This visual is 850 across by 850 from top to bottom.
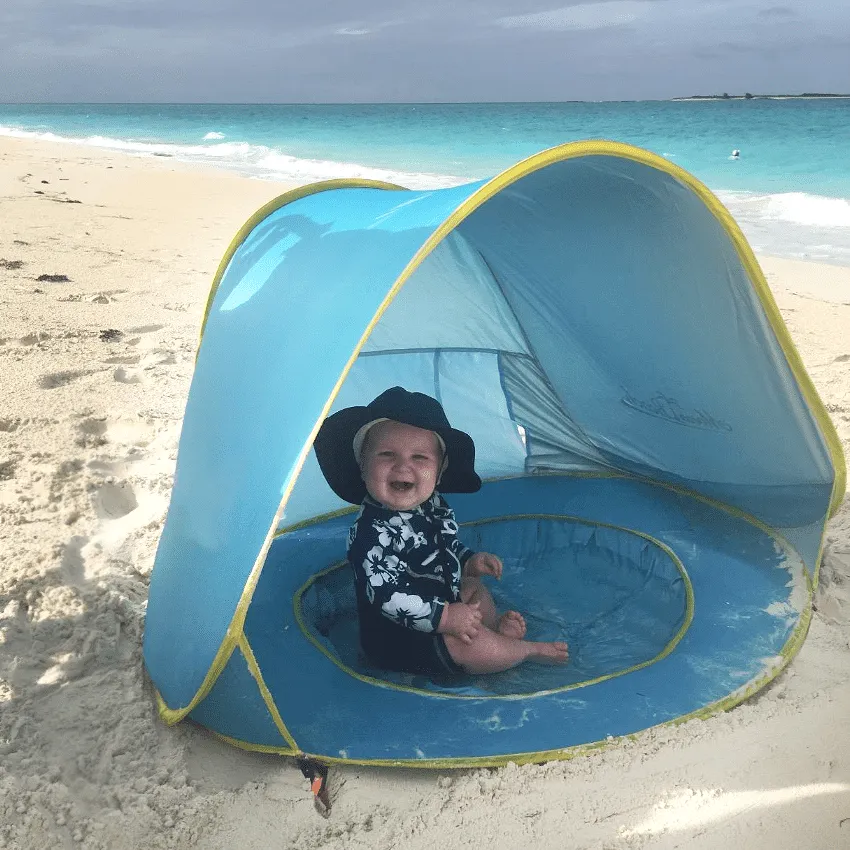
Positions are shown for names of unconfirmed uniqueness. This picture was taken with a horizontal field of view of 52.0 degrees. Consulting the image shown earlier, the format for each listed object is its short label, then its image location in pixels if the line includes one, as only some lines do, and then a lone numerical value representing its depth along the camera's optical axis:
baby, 2.39
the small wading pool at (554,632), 2.08
